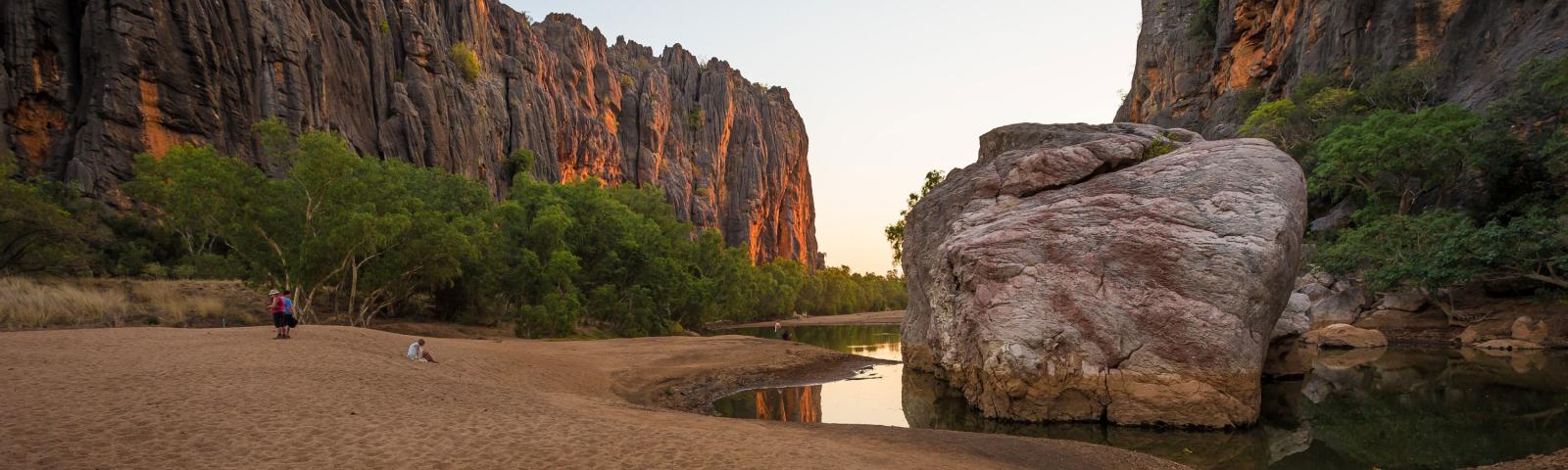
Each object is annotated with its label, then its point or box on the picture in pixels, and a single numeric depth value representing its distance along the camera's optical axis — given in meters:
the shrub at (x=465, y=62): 86.88
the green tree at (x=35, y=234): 28.22
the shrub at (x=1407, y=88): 45.97
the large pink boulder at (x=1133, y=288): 15.91
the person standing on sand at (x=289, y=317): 20.02
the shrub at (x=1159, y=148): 22.86
